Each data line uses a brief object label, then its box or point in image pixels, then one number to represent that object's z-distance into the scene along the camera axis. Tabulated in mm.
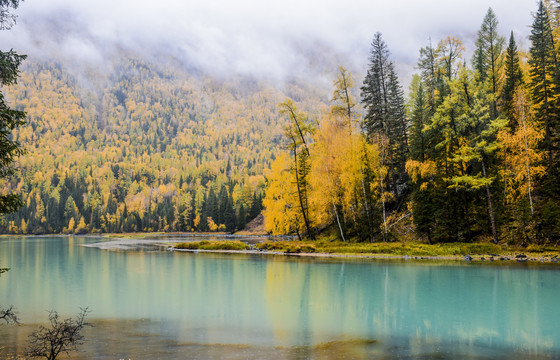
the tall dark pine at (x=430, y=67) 55844
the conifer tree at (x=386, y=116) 49062
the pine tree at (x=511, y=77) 44438
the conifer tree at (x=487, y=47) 48203
